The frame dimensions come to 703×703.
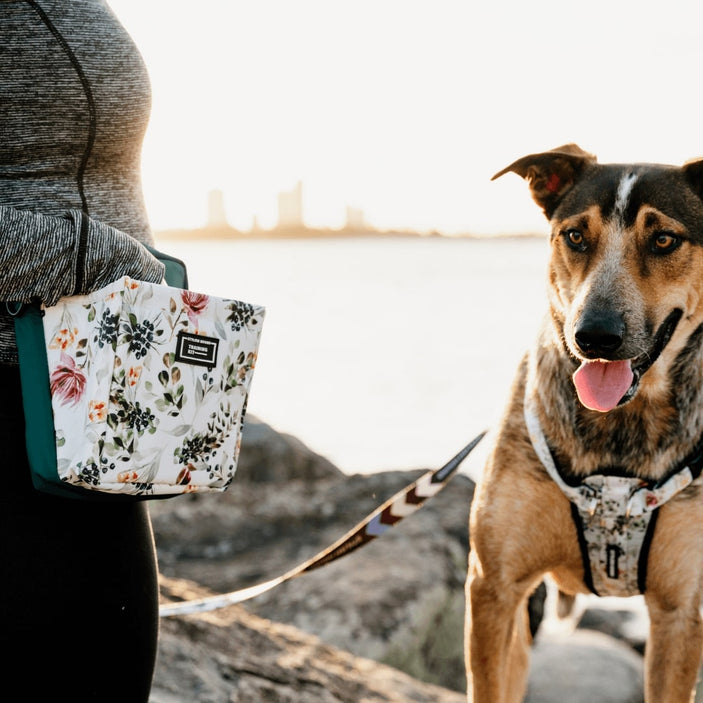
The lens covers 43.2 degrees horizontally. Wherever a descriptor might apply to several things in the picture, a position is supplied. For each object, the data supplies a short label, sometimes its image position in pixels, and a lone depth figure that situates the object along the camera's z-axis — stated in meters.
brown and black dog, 2.86
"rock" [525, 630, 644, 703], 4.96
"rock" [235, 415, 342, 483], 7.16
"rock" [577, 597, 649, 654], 6.07
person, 1.92
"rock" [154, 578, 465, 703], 3.47
